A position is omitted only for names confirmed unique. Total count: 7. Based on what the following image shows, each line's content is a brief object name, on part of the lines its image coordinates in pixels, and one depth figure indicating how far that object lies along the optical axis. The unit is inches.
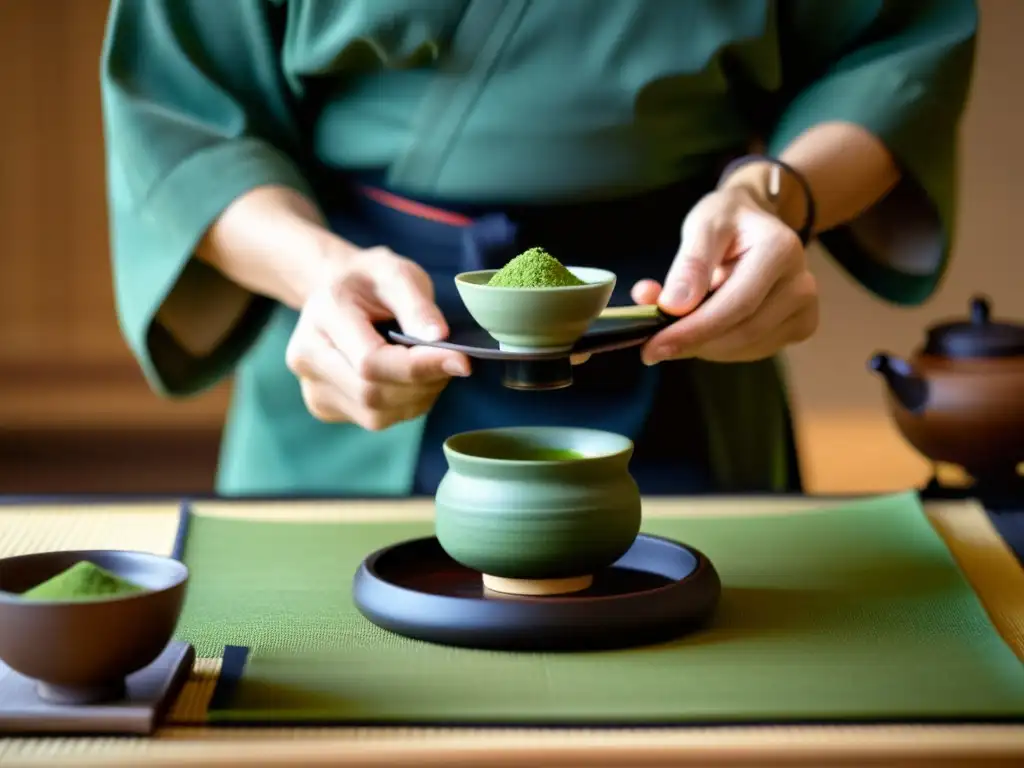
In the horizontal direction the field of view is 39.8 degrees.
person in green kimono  52.2
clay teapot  50.8
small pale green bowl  37.5
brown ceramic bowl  30.5
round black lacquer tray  36.2
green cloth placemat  32.4
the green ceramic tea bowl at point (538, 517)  37.3
